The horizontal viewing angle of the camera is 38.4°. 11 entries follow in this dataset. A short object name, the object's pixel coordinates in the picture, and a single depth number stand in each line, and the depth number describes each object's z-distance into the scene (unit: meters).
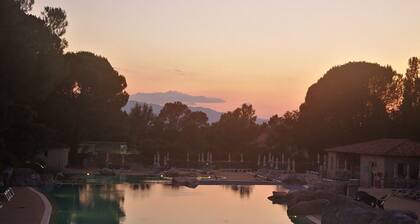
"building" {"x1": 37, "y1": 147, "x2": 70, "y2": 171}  40.97
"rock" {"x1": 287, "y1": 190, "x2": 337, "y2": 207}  23.58
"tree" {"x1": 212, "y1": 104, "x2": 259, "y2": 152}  56.22
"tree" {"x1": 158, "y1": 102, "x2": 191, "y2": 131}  84.91
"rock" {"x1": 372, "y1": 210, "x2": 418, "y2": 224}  14.44
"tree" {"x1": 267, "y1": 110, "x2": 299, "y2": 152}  49.09
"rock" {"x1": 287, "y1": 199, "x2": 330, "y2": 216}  22.17
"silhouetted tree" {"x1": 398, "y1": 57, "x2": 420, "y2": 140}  39.41
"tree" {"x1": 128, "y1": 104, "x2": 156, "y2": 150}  52.81
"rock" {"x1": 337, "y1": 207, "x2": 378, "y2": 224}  15.23
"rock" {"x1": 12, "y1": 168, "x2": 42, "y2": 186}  29.59
